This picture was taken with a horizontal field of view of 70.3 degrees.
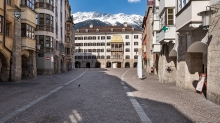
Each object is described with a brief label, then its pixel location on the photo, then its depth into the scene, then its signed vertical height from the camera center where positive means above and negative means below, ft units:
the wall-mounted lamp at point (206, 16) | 23.43 +6.91
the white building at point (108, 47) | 199.00 +19.45
